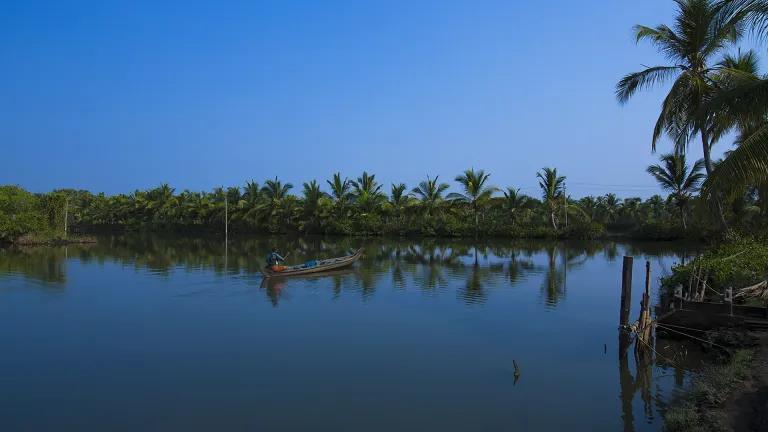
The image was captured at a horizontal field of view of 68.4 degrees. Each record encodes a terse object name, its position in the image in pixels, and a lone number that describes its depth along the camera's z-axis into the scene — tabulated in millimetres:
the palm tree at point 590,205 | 51053
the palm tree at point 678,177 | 34906
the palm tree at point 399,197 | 50312
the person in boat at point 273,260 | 20945
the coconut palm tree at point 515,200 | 44531
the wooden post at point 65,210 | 41188
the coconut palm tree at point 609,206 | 50344
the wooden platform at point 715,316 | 10664
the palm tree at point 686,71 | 15930
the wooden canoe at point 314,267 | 20688
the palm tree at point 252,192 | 57219
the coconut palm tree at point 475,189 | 43750
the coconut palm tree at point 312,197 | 52625
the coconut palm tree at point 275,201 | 54375
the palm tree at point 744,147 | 7992
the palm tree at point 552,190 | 42406
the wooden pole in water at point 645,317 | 10242
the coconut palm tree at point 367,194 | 50094
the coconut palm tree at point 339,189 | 51250
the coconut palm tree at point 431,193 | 47219
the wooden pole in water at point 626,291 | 9914
